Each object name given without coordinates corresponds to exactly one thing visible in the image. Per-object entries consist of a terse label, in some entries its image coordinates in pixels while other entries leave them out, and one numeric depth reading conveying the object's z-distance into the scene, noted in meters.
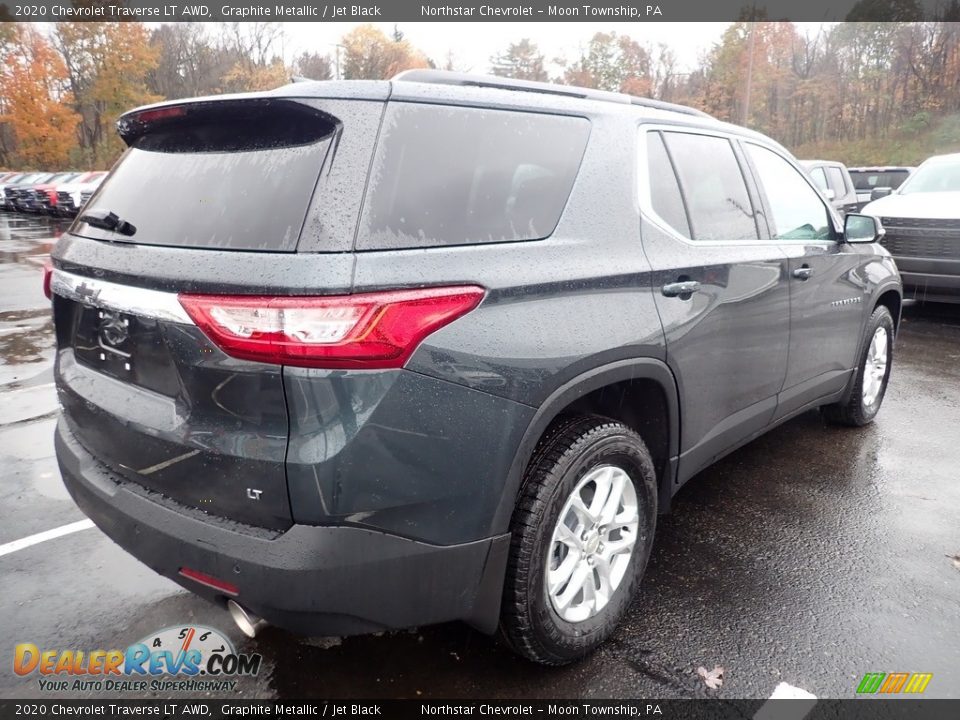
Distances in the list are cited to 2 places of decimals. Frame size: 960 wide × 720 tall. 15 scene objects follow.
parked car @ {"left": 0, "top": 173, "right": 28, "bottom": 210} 29.87
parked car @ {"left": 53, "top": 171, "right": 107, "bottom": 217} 23.80
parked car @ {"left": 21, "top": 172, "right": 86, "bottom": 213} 25.27
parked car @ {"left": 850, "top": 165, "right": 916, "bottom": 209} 15.91
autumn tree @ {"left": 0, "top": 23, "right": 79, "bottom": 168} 38.38
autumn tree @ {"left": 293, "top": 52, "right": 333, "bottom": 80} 45.78
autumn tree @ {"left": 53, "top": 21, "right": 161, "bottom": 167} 38.16
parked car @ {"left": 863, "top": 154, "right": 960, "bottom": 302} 7.65
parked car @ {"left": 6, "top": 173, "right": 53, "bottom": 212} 27.53
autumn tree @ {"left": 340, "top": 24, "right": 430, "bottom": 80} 46.60
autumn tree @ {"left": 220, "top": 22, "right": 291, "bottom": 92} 44.50
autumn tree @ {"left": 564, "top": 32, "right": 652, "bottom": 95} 44.66
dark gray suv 1.72
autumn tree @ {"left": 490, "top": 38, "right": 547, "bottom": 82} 57.91
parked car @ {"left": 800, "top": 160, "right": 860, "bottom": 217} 11.62
